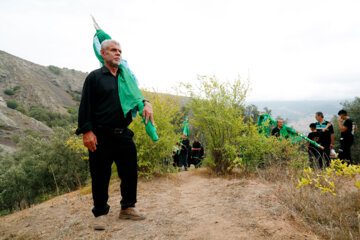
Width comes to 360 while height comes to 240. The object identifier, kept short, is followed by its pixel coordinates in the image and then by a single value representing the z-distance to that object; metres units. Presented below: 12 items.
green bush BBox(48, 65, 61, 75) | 81.61
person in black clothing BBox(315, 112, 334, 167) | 6.54
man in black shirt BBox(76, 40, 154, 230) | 2.64
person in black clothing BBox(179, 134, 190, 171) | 9.65
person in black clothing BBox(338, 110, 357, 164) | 6.52
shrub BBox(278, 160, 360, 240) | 1.89
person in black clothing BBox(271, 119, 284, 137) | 6.80
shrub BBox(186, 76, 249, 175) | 5.32
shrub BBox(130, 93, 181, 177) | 5.26
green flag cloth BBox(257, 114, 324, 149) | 6.50
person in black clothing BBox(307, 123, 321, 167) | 6.69
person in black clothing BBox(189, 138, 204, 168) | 10.83
